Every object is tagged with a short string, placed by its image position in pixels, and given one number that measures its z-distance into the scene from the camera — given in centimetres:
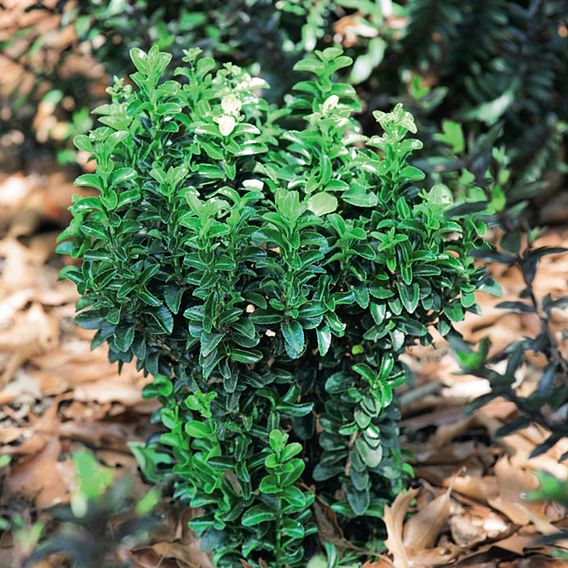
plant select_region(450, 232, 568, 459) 189
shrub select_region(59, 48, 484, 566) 193
